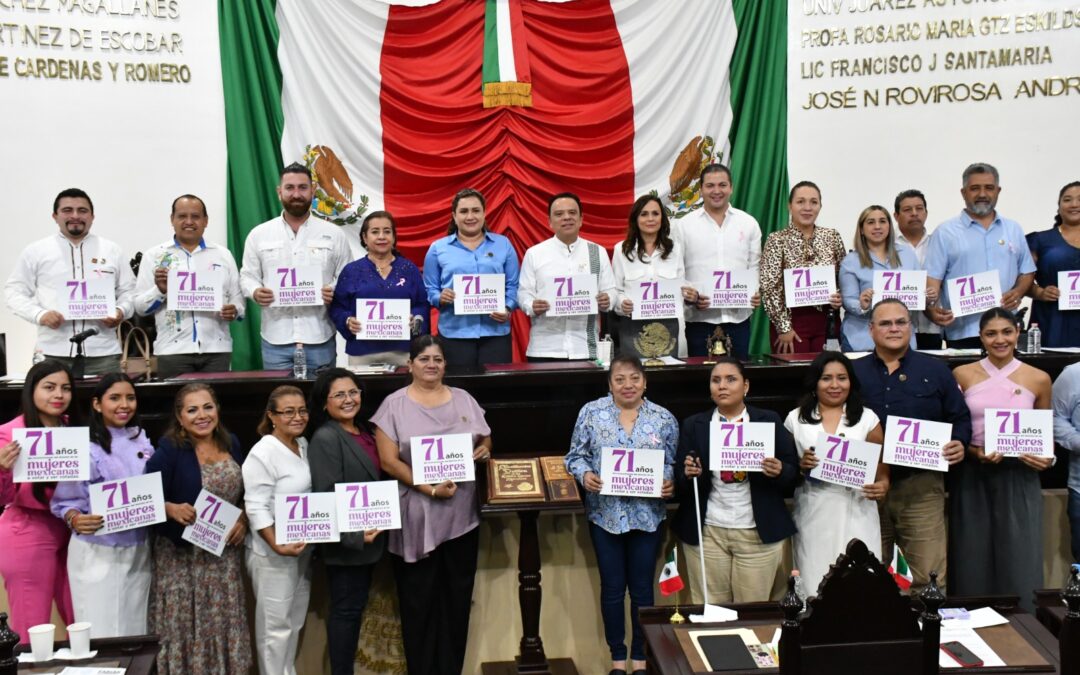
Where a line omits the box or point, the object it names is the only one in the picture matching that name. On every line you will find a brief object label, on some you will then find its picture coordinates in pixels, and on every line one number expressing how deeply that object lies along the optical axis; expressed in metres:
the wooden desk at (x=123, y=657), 2.74
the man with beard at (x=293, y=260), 5.35
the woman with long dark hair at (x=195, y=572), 3.67
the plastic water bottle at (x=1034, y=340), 5.11
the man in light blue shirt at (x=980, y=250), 5.52
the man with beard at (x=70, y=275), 5.31
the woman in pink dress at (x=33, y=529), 3.69
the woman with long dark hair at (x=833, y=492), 3.88
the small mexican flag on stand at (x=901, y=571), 3.42
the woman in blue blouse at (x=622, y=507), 3.93
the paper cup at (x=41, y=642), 2.76
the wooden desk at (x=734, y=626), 2.68
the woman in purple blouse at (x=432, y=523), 3.95
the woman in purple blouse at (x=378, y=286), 5.15
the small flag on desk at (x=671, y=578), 3.34
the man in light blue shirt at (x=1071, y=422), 4.22
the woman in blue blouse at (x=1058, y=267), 5.47
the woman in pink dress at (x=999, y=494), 4.13
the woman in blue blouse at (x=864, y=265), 5.35
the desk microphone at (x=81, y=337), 4.73
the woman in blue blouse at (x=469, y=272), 5.36
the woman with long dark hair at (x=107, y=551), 3.61
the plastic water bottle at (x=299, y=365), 4.77
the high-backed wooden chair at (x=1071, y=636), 2.21
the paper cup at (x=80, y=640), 2.80
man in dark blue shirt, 4.05
